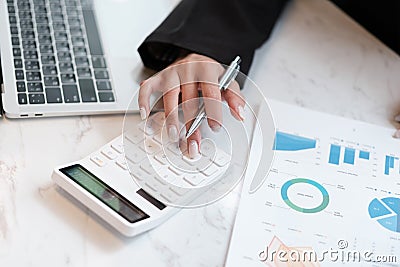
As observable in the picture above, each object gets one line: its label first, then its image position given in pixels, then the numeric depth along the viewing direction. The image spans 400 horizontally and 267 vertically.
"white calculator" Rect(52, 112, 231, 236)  0.95
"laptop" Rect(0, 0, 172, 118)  1.08
